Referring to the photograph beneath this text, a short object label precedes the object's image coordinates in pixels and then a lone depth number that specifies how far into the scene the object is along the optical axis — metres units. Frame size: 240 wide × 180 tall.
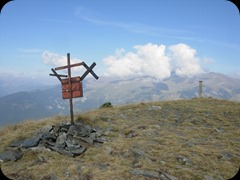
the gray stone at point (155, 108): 23.95
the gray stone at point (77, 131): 14.41
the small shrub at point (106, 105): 26.34
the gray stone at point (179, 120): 20.45
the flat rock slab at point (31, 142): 13.42
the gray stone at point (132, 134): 15.91
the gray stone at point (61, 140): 13.45
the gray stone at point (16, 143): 14.23
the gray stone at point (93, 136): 14.65
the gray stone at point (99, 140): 14.49
